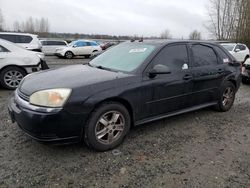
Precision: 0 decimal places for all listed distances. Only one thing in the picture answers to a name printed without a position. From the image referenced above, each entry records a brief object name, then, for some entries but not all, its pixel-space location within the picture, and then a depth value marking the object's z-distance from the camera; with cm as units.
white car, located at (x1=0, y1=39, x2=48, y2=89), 517
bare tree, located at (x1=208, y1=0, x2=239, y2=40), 2223
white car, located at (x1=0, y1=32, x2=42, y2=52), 1034
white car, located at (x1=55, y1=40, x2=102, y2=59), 1573
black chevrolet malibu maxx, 233
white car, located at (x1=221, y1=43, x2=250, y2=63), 1155
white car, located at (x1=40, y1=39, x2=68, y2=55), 1718
